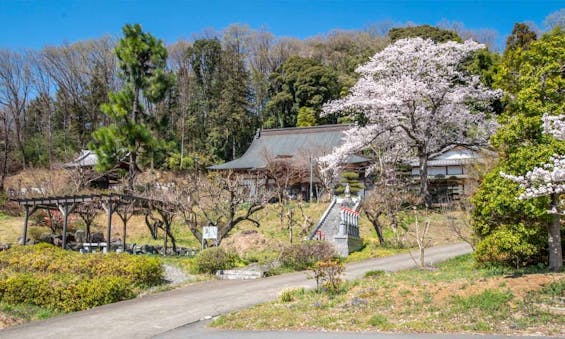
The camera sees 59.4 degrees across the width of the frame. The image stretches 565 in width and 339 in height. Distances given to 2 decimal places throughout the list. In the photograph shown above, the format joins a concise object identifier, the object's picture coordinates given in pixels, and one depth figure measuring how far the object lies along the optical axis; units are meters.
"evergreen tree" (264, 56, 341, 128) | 39.78
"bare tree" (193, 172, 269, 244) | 17.09
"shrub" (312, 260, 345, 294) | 9.32
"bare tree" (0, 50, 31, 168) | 38.44
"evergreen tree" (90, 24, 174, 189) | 23.78
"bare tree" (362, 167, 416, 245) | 18.34
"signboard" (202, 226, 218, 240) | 15.40
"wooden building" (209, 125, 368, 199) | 29.62
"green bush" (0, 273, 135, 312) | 9.87
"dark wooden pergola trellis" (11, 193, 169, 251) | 16.50
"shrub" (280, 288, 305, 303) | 9.13
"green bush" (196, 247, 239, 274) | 13.35
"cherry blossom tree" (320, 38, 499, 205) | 24.29
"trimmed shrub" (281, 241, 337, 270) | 14.17
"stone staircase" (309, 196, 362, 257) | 16.94
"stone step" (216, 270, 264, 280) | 13.01
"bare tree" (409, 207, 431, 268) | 12.28
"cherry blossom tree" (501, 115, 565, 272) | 6.85
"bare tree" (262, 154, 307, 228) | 29.19
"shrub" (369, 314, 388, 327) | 6.98
